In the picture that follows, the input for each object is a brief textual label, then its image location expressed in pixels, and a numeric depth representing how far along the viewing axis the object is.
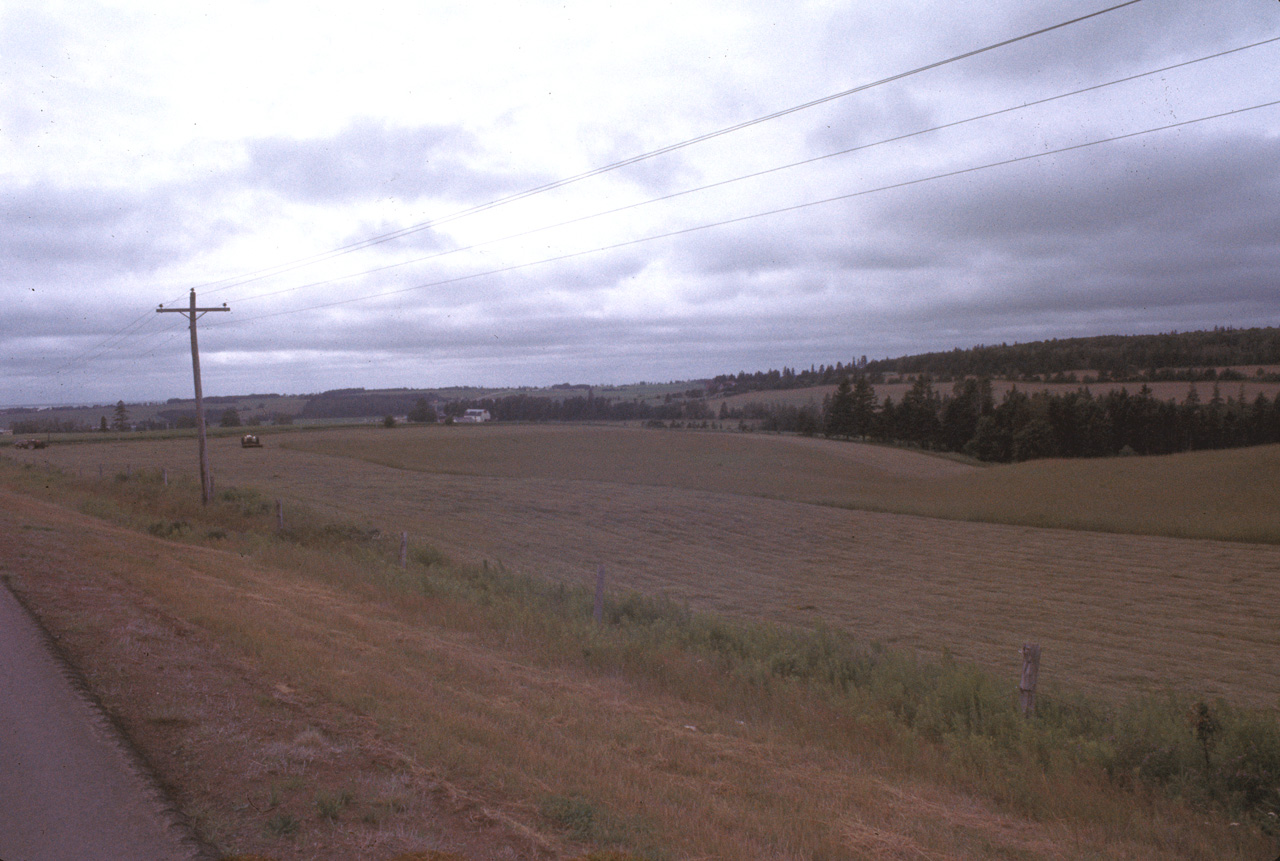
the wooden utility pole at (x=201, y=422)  30.66
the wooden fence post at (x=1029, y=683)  8.84
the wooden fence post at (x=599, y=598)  13.66
